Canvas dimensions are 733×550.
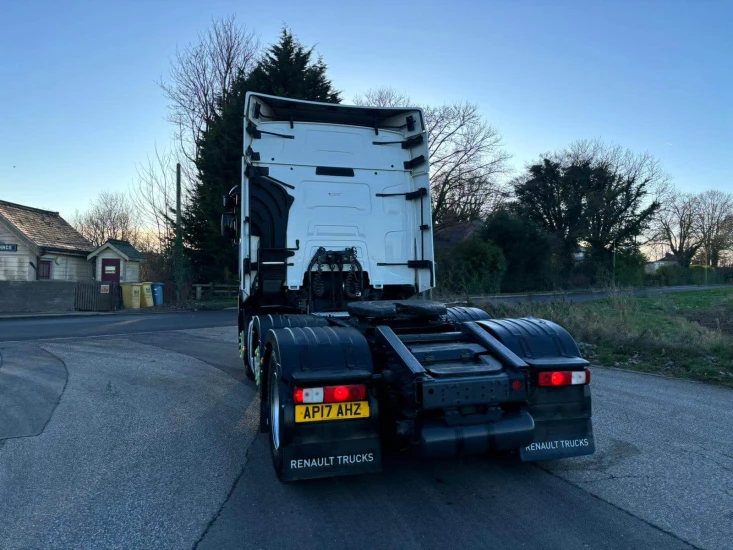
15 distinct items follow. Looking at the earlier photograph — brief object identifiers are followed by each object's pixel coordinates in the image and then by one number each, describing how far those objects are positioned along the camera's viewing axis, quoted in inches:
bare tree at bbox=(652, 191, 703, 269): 2459.4
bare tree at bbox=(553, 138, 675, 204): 1739.7
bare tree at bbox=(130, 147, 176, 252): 1165.2
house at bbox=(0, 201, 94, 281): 1160.8
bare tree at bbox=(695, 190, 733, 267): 2397.9
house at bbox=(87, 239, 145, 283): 1244.5
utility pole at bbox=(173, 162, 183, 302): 1043.9
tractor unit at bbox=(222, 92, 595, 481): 151.8
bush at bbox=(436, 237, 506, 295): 1150.3
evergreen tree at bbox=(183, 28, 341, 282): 1015.6
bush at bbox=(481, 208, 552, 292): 1386.6
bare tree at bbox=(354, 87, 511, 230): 1457.9
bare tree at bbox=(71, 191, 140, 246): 2217.0
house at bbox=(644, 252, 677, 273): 2004.2
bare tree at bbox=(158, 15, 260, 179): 1333.7
